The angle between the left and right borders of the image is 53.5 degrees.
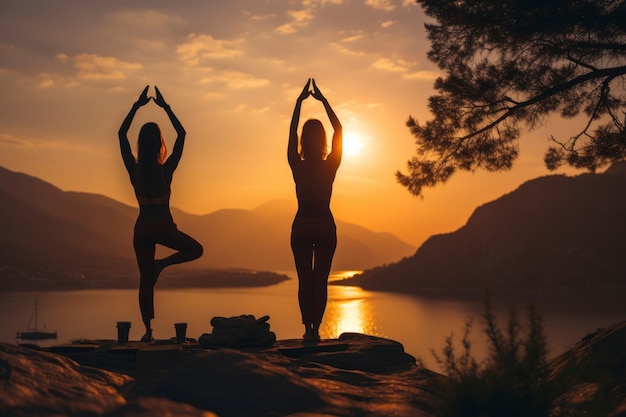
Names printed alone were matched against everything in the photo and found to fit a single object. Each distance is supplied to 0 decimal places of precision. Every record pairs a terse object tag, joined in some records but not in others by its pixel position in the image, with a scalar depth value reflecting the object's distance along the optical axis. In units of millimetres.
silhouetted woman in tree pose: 8469
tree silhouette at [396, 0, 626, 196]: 10312
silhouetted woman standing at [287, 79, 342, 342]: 8867
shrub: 5113
